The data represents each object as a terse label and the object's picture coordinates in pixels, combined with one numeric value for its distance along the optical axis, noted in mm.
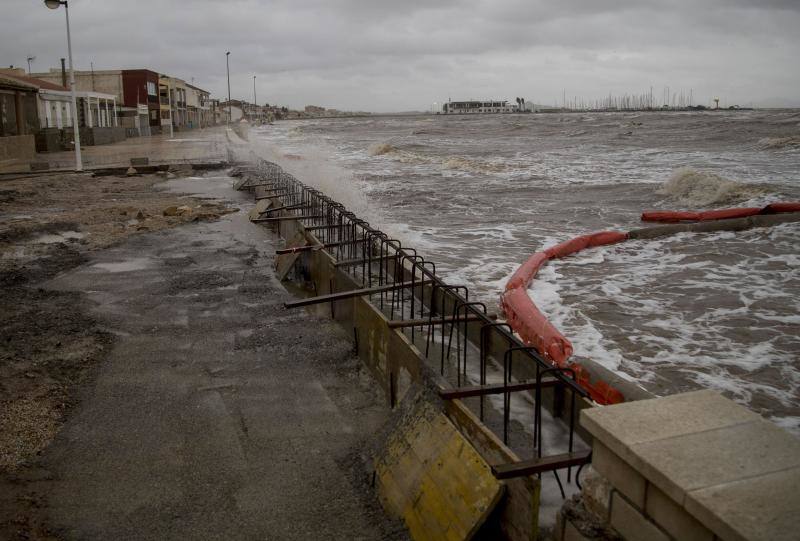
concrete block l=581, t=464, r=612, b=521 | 2658
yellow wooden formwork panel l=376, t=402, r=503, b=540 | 3369
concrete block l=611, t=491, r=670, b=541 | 2357
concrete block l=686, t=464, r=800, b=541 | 1945
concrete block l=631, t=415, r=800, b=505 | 2203
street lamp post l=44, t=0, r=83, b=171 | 22703
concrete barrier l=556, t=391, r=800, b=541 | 2051
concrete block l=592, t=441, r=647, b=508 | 2420
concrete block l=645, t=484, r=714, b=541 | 2158
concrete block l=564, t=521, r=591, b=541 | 2820
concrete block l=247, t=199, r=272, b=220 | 13945
